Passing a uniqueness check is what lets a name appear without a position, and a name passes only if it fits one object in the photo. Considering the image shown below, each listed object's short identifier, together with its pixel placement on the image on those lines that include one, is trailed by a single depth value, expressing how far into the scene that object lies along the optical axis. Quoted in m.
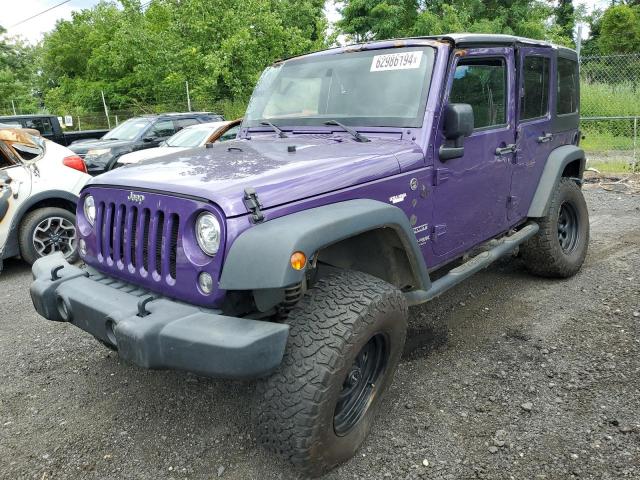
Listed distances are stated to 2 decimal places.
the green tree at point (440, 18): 20.20
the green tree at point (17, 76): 40.69
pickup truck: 13.36
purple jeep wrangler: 2.18
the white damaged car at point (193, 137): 8.96
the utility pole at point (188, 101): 21.29
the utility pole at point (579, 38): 9.77
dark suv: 10.63
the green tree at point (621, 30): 25.27
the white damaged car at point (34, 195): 5.52
